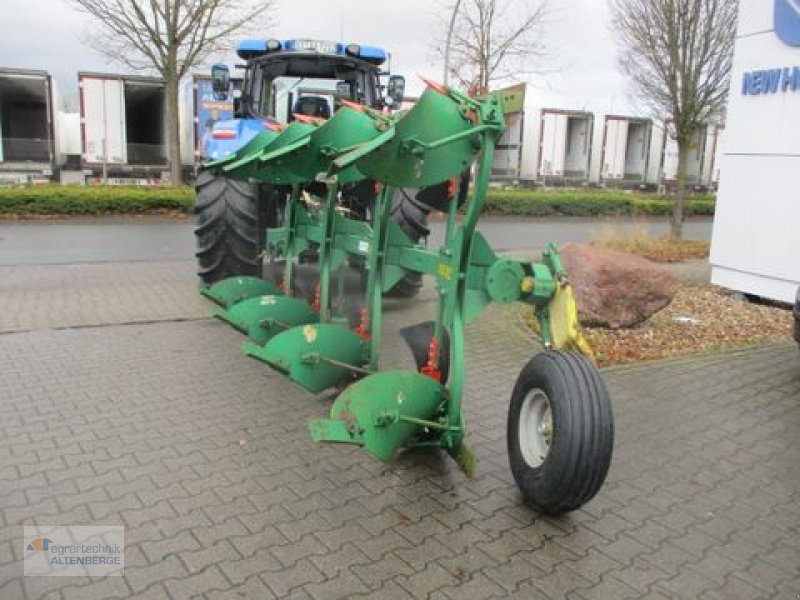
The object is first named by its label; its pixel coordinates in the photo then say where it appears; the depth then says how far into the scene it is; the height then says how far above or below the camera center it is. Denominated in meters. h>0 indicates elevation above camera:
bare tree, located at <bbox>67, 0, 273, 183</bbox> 18.38 +2.55
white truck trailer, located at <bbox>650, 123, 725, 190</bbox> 27.72 -0.03
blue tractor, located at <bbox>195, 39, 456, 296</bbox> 7.15 +0.32
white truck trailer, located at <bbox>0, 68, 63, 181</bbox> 18.91 +0.28
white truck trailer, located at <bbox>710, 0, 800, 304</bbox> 8.46 +0.03
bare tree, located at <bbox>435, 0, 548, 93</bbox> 20.84 +2.87
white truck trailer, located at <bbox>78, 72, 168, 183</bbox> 19.20 +0.24
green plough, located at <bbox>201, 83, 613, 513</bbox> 3.12 -0.92
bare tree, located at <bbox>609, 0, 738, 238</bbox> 12.88 +1.82
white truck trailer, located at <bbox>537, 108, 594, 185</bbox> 25.78 +0.33
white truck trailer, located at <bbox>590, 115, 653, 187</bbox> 26.89 +0.24
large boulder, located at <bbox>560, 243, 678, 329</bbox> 6.91 -1.20
